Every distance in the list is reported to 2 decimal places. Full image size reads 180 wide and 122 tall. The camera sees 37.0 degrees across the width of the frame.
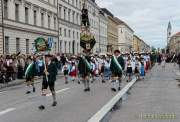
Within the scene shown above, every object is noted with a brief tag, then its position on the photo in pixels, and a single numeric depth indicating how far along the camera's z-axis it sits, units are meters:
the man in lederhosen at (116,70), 12.02
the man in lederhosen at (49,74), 8.52
